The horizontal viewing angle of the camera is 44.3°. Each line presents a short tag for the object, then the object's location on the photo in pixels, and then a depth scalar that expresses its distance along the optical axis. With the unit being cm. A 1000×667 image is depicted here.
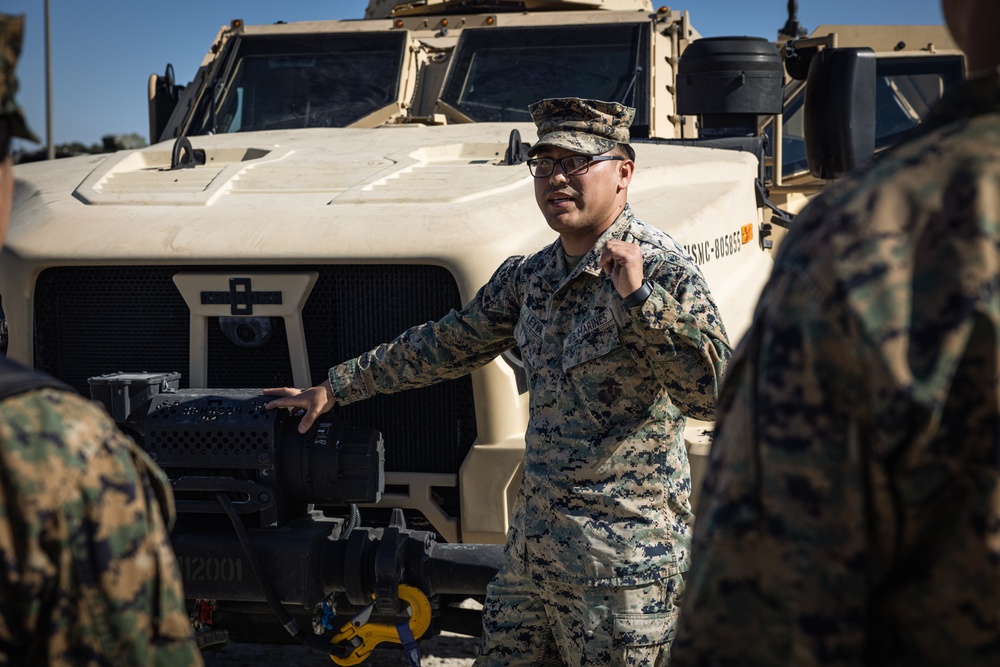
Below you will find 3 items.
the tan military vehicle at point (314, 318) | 287
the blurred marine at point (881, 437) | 103
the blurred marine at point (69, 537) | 115
